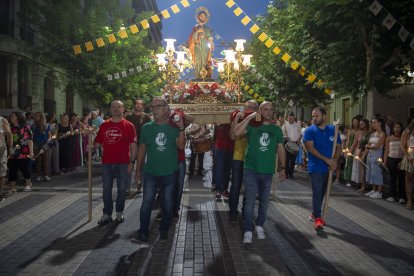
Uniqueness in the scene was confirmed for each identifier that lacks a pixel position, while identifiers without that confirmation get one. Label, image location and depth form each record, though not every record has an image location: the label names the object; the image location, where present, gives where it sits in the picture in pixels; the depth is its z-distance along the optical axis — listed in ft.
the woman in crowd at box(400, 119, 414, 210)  29.40
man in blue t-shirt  22.60
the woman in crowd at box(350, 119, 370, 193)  36.73
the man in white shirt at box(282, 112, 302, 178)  43.21
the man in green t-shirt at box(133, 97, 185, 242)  19.15
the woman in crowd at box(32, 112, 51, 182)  39.45
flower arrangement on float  31.22
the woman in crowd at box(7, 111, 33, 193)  32.53
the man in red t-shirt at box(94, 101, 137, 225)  22.56
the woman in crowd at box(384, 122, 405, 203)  31.68
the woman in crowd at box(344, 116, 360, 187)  39.52
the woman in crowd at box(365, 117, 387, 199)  33.88
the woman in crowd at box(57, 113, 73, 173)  44.60
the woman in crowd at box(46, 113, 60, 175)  42.19
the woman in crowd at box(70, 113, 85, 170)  47.67
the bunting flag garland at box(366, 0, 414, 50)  35.70
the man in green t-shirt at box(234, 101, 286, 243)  19.58
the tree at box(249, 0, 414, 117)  42.91
